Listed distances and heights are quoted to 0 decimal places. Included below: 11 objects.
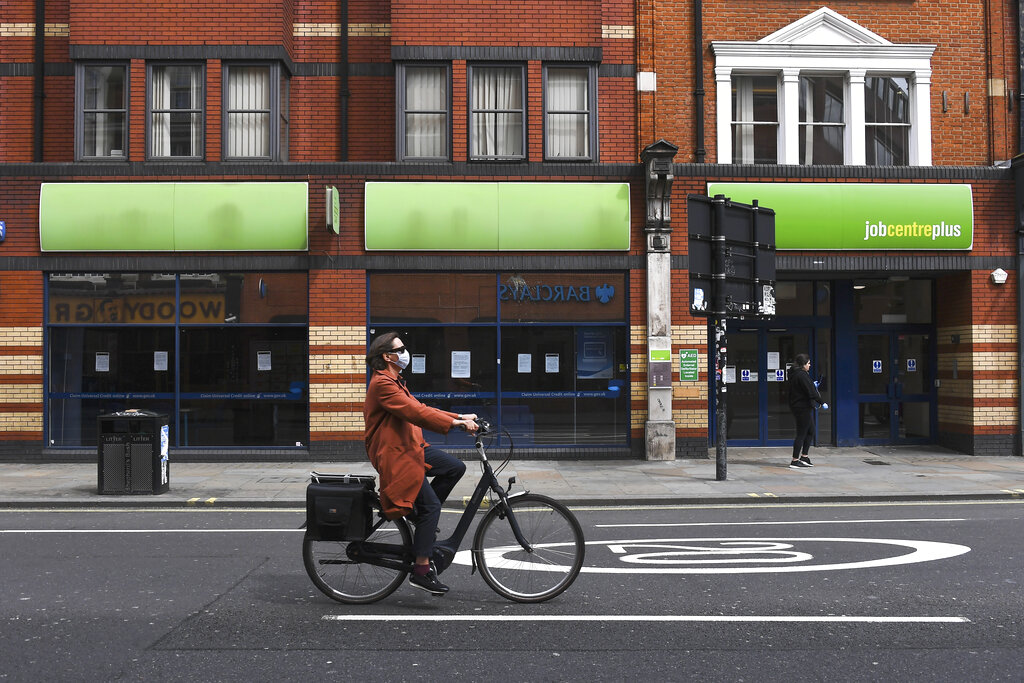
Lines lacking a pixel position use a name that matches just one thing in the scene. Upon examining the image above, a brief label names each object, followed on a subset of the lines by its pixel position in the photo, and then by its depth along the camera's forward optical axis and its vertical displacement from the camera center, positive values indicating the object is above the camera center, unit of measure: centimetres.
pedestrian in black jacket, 1431 -77
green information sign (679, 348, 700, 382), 1523 -10
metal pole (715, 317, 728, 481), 1275 -53
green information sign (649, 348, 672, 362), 1502 +11
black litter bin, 1130 -125
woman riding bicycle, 563 -57
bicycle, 586 -131
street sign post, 1297 +144
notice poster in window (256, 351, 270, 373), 1505 +0
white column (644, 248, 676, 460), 1501 +35
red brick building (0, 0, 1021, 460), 1488 +267
